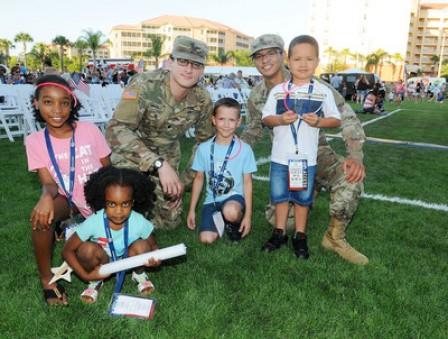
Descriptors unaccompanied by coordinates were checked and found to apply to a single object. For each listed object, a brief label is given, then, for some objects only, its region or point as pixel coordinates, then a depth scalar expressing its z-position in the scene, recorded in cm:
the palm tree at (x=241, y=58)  12281
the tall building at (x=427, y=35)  11431
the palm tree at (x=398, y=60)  9581
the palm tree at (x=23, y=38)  11112
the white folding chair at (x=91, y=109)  1018
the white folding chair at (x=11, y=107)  941
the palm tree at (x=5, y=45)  10669
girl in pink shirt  286
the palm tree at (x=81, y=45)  8794
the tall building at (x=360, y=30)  10000
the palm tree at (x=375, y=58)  8894
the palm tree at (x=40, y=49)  10029
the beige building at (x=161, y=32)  15425
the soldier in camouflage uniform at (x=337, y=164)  368
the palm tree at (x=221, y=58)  11404
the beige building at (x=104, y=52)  18471
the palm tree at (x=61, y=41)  9292
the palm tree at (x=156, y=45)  10000
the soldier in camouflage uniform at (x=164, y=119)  370
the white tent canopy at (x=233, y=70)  4978
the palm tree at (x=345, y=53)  9925
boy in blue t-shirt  391
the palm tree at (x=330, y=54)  10156
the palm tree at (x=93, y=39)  8525
